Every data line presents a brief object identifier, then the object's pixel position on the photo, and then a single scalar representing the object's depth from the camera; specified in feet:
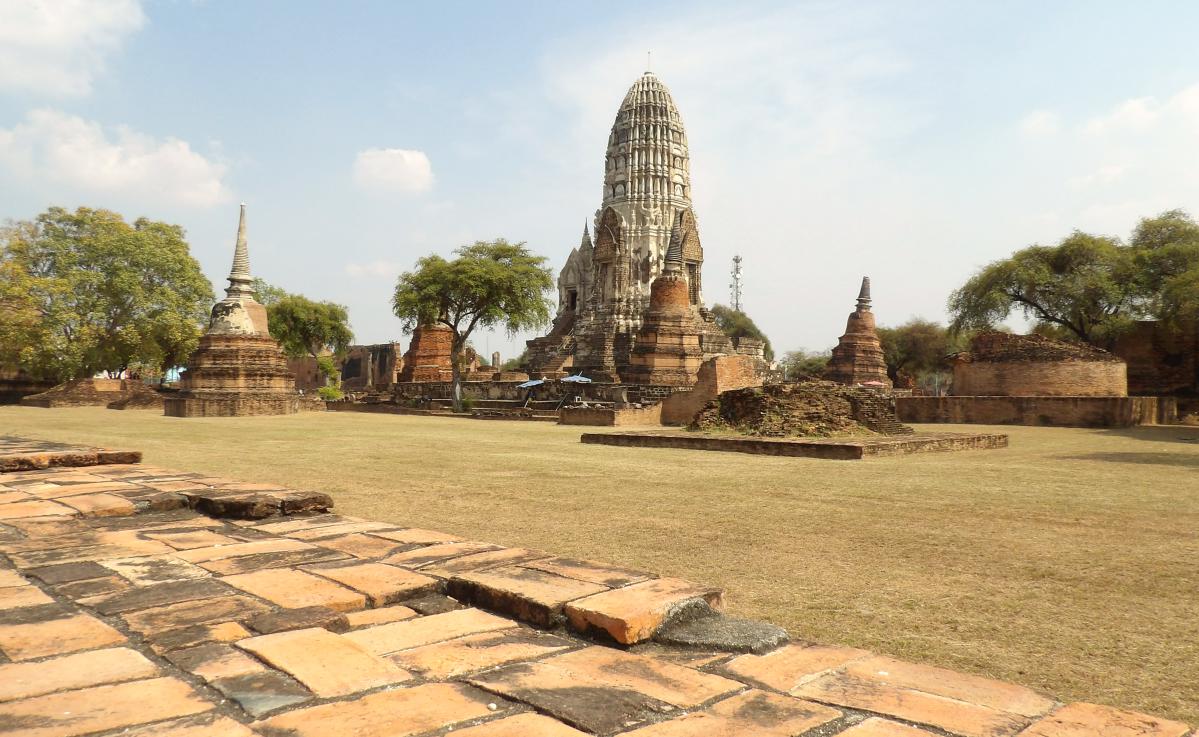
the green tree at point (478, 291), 105.29
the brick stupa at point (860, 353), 109.29
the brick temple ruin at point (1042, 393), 61.46
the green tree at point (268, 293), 150.82
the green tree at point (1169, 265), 67.36
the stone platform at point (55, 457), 18.10
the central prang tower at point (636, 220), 140.15
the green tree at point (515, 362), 169.73
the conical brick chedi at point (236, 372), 71.87
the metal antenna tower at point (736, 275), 239.71
